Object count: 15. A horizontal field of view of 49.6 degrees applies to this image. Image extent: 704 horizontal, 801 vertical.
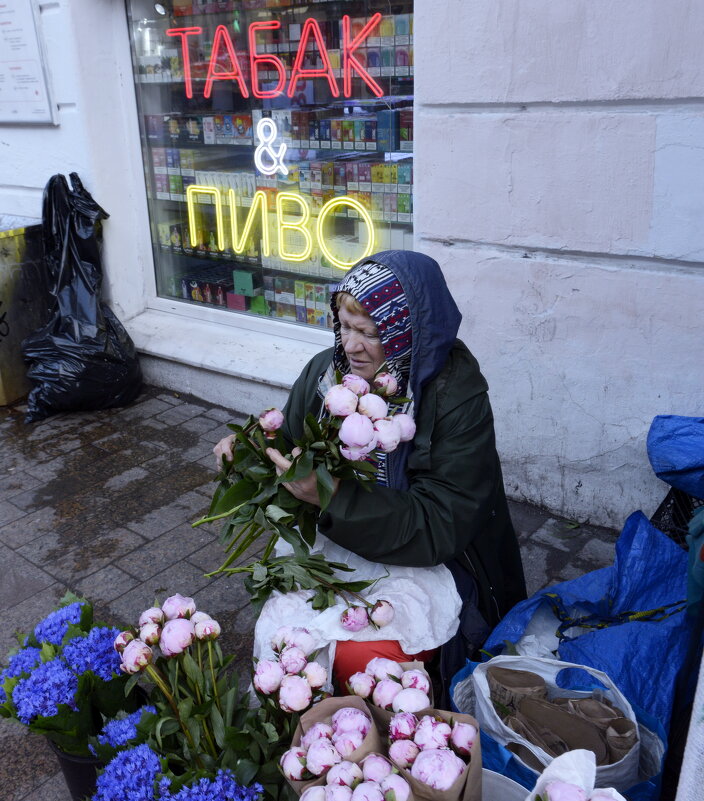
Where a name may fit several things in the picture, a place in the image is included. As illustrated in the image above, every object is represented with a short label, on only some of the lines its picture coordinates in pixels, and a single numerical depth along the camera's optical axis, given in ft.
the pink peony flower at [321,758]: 4.46
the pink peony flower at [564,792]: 3.67
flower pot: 6.18
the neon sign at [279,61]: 13.56
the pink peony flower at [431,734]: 4.52
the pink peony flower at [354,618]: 6.34
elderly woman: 6.66
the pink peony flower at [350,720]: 4.66
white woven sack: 5.74
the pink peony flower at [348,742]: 4.55
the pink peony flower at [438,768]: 4.33
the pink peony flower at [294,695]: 4.89
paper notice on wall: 16.10
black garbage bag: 15.72
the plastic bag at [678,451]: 8.85
